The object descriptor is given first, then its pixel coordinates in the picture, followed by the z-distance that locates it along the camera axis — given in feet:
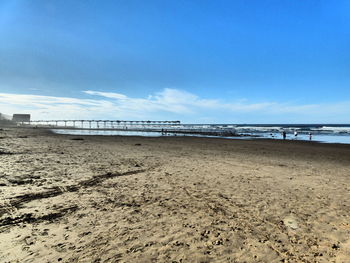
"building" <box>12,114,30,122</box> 453.17
